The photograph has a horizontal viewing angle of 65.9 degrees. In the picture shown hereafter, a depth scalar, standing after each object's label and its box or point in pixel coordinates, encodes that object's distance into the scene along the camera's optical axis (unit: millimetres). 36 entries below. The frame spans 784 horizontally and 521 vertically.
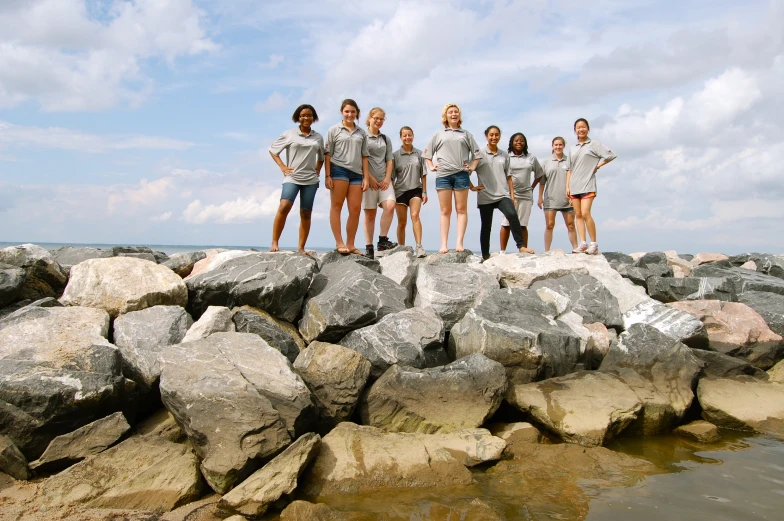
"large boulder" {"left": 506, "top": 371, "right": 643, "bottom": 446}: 6500
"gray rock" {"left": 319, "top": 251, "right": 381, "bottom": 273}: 9438
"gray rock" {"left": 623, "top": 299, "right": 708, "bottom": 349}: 8781
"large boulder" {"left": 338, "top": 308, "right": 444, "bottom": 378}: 7338
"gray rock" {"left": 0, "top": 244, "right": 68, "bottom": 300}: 8195
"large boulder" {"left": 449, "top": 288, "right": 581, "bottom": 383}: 7500
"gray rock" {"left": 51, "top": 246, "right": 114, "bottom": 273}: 10477
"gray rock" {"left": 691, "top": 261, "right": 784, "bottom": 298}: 11028
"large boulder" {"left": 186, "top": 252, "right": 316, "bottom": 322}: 8094
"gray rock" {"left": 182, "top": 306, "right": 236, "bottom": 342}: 7082
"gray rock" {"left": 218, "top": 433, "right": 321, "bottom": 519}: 5055
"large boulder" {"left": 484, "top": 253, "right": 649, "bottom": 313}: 9766
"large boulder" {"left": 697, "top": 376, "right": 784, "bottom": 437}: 7215
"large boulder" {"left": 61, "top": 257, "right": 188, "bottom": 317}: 7738
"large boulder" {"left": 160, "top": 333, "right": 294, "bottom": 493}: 5395
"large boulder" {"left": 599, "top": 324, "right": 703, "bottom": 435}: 7035
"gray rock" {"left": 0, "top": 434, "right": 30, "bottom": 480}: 5528
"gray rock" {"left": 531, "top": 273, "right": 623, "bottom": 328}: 9102
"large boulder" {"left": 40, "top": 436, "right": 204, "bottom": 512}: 5219
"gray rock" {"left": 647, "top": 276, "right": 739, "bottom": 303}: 10742
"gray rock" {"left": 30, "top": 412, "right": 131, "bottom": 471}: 5668
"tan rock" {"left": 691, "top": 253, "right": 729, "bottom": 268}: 17978
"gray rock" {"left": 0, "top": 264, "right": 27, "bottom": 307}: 7523
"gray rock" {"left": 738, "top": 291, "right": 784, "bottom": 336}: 9547
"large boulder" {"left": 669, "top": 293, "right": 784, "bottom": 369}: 9008
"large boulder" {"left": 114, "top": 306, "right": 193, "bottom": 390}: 6875
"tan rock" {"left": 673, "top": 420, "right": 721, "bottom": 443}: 6883
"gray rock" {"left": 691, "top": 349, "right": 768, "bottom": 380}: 8195
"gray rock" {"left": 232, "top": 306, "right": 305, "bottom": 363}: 7609
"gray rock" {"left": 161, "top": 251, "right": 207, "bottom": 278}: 9898
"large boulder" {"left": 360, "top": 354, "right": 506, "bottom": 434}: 6535
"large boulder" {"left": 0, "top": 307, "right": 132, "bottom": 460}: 5816
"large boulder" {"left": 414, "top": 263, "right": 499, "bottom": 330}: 8633
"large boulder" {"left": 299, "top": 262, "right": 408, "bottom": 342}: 7801
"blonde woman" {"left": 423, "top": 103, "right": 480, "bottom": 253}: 10039
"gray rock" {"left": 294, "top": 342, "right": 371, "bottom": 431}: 6605
